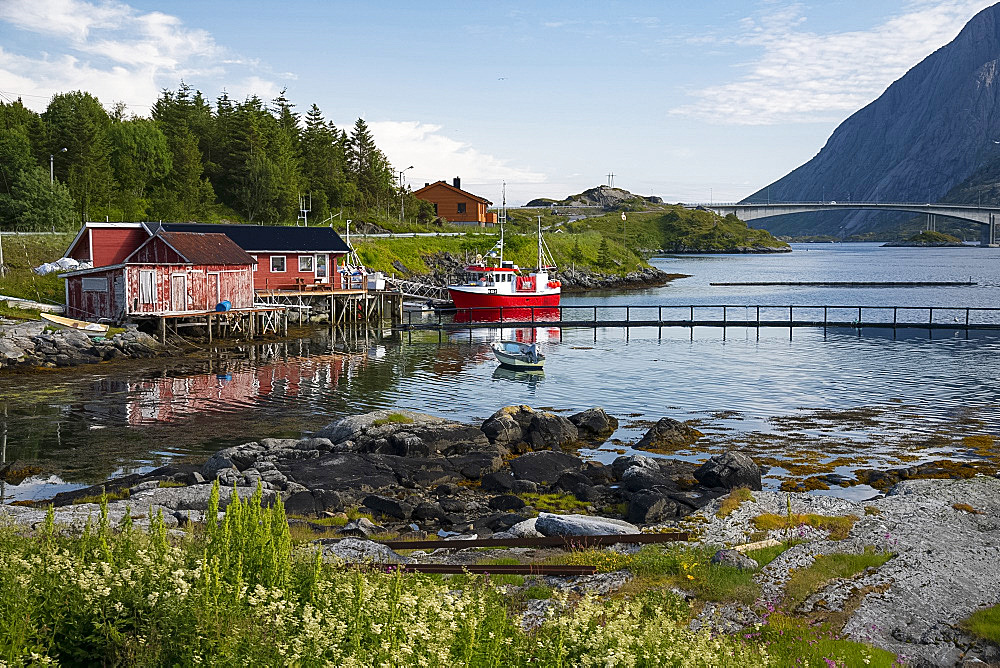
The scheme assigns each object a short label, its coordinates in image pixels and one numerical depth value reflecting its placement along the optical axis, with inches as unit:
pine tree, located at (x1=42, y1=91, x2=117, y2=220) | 3169.3
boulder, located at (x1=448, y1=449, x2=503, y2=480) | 949.8
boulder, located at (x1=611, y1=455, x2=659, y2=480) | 939.3
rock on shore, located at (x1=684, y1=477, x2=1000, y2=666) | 443.8
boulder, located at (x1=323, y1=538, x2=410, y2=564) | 543.8
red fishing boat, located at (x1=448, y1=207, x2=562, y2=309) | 2962.6
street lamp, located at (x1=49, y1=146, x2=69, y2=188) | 2906.0
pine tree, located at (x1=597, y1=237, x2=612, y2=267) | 5073.8
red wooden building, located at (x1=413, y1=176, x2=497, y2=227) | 5187.0
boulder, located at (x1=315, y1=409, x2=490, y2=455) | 1037.8
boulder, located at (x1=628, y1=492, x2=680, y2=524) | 763.4
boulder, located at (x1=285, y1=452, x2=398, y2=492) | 873.5
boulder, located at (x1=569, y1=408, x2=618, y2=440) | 1188.5
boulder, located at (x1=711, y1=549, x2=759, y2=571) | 534.0
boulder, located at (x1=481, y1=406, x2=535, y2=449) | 1106.1
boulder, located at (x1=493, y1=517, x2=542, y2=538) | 655.1
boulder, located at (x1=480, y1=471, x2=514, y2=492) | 885.2
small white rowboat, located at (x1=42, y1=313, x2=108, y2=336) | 1843.0
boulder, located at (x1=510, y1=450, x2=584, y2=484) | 936.3
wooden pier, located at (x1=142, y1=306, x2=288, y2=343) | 2029.9
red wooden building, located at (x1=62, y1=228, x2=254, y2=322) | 1980.8
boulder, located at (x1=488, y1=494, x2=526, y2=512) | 812.0
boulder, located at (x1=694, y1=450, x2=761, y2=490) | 882.4
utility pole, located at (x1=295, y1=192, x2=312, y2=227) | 4124.0
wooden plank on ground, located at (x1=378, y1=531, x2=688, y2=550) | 614.9
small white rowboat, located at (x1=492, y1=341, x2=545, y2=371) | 1808.6
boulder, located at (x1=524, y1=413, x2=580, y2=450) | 1111.6
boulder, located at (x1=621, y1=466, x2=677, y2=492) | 858.1
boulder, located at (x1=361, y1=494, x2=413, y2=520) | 776.9
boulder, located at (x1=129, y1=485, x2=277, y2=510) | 753.0
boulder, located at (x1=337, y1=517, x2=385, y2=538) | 678.5
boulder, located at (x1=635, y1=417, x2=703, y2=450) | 1102.4
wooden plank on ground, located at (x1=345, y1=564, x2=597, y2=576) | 518.3
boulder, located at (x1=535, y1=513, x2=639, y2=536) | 632.4
